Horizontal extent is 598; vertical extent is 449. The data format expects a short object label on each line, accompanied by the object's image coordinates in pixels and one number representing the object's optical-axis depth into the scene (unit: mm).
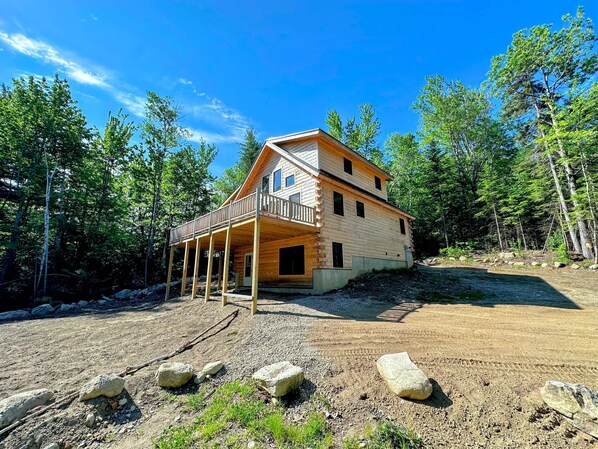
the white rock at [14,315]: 10941
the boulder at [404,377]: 3260
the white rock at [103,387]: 3564
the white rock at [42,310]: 12012
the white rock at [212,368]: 4258
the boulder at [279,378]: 3520
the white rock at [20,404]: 3119
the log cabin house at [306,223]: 10312
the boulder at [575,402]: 2707
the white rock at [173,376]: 3965
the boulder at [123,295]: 15891
